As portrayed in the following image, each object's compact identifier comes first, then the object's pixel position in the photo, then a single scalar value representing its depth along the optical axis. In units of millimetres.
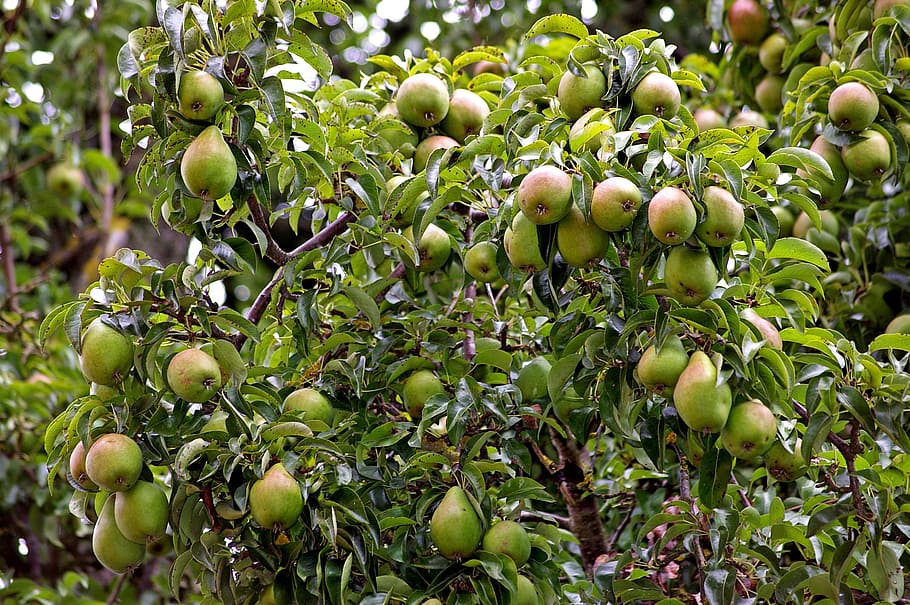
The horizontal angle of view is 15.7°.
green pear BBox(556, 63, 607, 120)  3909
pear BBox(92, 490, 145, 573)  3870
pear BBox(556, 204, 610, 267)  3752
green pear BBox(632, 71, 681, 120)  3867
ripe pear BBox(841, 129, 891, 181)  4146
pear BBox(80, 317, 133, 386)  3798
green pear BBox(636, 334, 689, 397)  3728
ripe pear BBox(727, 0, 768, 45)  4686
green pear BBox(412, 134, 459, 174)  4144
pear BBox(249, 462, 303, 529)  3756
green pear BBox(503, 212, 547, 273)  3790
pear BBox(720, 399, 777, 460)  3728
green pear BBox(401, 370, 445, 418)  3987
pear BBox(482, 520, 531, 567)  3834
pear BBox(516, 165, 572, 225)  3718
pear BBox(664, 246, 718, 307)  3712
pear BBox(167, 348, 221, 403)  3793
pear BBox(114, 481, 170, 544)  3833
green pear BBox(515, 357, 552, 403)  4016
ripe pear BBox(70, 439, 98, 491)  3872
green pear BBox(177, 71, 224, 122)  3788
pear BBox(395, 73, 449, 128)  4129
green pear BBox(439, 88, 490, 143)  4177
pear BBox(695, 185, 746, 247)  3701
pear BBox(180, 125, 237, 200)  3793
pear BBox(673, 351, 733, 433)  3692
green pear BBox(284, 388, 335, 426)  3949
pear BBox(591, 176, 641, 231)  3706
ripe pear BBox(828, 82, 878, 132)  4132
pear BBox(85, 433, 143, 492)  3783
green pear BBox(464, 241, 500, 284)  3990
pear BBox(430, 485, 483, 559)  3812
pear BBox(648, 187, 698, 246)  3673
